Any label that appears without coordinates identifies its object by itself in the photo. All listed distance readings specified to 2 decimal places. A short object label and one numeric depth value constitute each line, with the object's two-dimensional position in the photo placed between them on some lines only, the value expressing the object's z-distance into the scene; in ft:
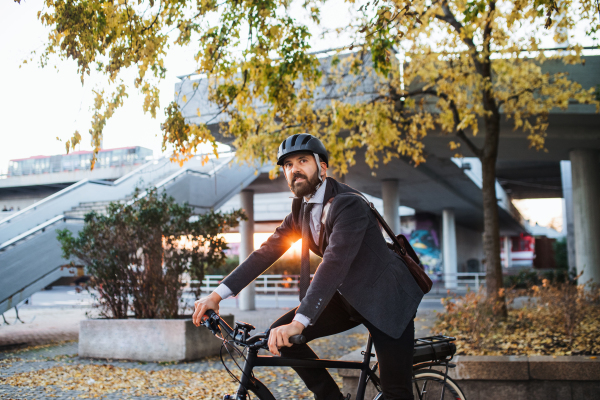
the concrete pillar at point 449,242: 103.55
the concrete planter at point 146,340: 24.71
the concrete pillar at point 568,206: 63.00
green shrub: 26.94
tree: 18.03
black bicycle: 8.02
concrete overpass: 40.11
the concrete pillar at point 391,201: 63.21
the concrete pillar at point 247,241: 54.95
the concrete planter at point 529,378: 14.42
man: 8.23
